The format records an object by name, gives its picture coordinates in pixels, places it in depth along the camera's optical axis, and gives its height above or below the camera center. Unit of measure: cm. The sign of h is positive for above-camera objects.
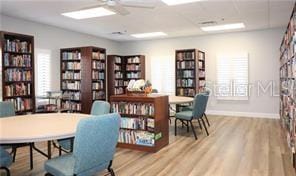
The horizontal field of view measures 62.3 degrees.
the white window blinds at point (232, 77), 756 +22
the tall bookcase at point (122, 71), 841 +49
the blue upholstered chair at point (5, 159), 228 -70
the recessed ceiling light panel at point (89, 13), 514 +158
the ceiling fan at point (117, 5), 379 +126
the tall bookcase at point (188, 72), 726 +37
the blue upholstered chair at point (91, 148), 185 -50
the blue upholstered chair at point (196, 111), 477 -53
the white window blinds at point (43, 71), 632 +37
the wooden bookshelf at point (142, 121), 403 -62
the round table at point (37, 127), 195 -40
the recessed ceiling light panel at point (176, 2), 451 +154
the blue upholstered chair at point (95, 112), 290 -34
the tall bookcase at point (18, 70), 473 +30
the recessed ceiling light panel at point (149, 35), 779 +164
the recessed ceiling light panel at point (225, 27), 667 +161
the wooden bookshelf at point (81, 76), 672 +24
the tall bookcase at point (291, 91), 311 -10
